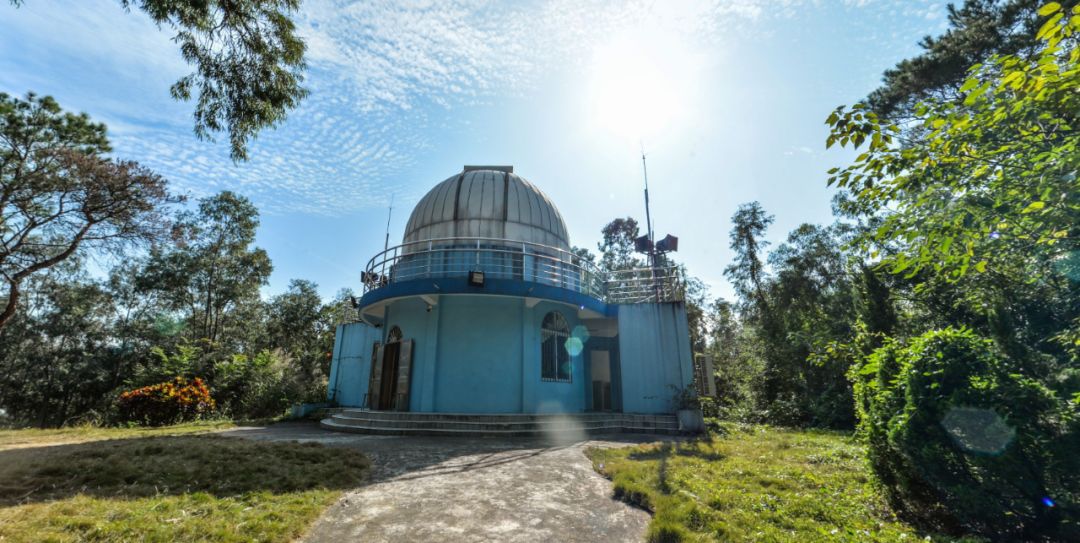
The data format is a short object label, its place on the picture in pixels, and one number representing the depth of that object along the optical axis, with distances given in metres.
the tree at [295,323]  34.71
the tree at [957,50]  13.74
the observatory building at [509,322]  11.78
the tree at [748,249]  26.48
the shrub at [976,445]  3.17
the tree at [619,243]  31.62
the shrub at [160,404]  12.45
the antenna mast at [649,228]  14.39
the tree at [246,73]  6.00
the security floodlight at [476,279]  11.21
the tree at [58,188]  13.54
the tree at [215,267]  26.28
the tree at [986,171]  3.16
